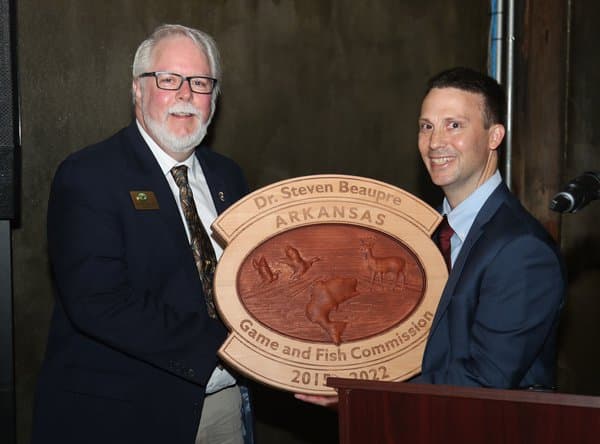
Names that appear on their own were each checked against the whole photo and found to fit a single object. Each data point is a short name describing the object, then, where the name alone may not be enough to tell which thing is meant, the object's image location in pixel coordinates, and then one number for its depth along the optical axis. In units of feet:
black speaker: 7.30
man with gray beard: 6.05
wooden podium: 3.91
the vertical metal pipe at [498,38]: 10.99
